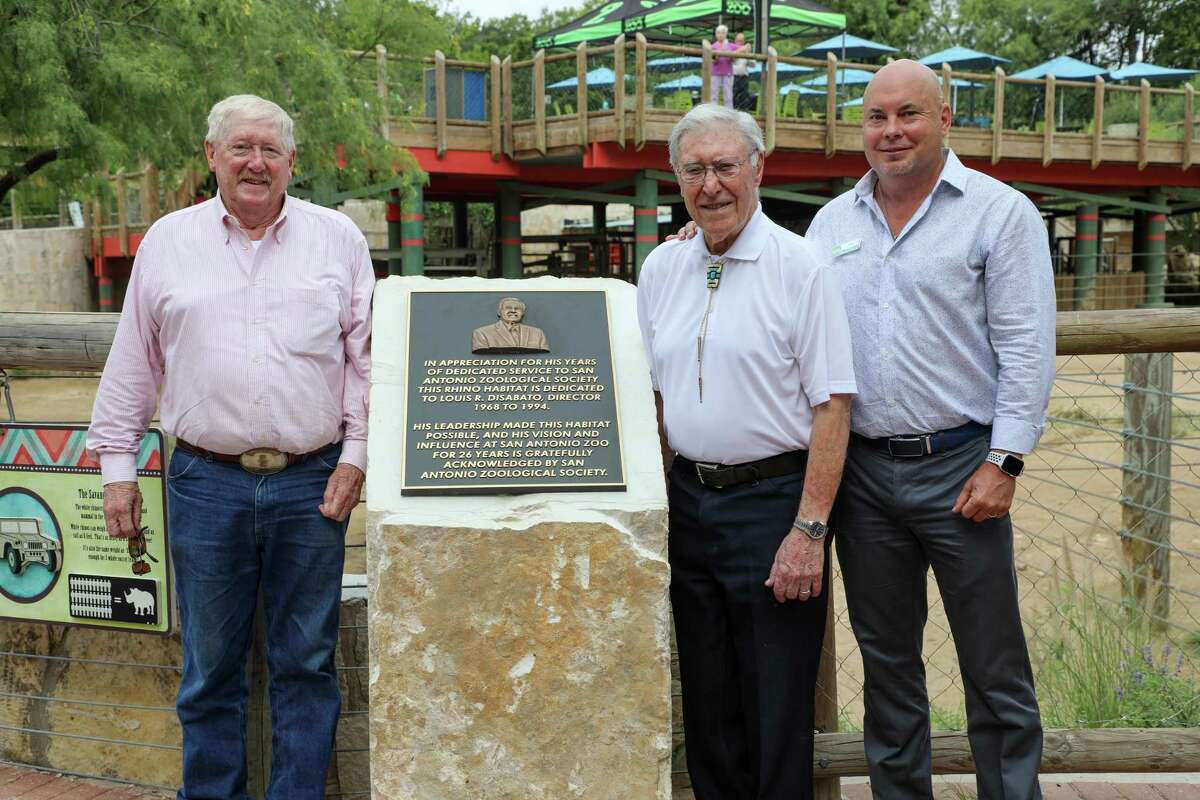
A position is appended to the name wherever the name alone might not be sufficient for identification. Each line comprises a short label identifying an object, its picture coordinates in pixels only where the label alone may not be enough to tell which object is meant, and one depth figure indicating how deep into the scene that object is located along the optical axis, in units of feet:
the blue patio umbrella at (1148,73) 80.94
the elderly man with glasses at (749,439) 10.18
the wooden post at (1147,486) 17.11
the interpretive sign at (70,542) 12.45
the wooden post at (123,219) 73.72
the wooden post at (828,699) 12.29
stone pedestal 9.92
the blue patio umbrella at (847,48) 77.77
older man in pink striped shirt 10.77
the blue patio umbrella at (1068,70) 81.05
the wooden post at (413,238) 63.86
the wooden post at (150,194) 68.08
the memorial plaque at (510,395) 10.37
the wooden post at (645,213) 63.05
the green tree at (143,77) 35.40
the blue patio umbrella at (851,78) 63.10
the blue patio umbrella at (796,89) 60.70
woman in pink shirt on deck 55.62
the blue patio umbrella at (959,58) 78.48
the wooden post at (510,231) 70.95
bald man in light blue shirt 9.94
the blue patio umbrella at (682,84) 56.44
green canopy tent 61.31
